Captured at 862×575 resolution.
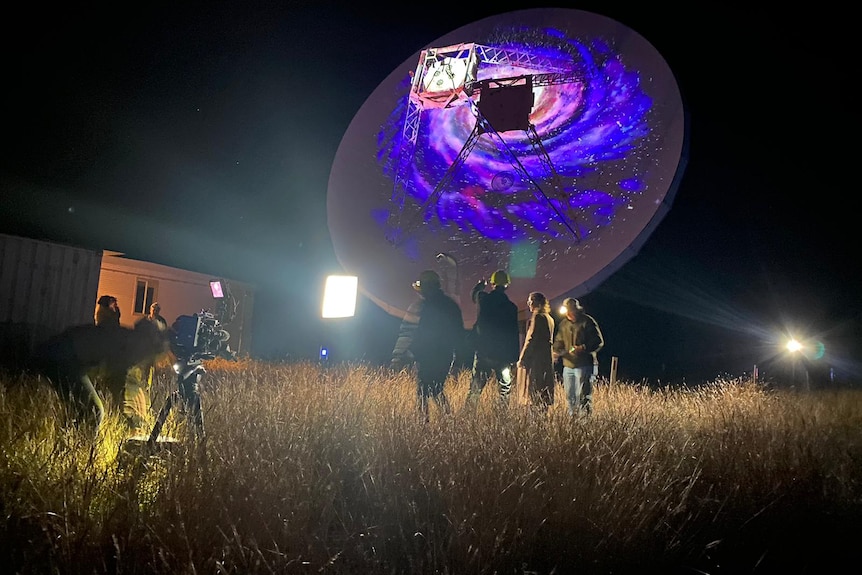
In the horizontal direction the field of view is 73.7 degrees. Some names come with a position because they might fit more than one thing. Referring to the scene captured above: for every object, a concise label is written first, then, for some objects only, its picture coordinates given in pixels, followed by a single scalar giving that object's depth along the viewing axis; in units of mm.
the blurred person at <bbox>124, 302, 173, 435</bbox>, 3789
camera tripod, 3521
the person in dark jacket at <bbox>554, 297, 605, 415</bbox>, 6035
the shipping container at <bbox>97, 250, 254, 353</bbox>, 14516
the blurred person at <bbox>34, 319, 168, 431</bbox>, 3531
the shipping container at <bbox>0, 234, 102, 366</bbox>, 9422
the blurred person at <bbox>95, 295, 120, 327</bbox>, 4977
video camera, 3971
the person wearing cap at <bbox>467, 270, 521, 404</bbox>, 5594
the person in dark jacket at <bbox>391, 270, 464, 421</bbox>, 5176
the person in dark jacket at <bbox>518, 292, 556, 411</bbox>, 5984
